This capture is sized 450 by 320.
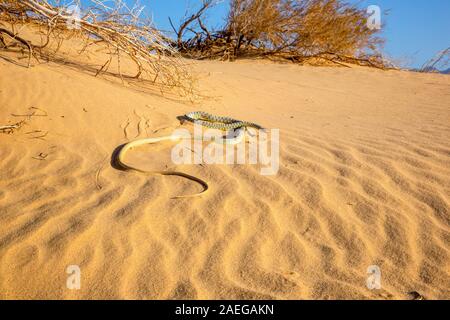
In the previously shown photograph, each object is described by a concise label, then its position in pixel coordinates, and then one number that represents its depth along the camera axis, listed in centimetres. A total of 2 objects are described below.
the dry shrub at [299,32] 1062
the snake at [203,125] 288
